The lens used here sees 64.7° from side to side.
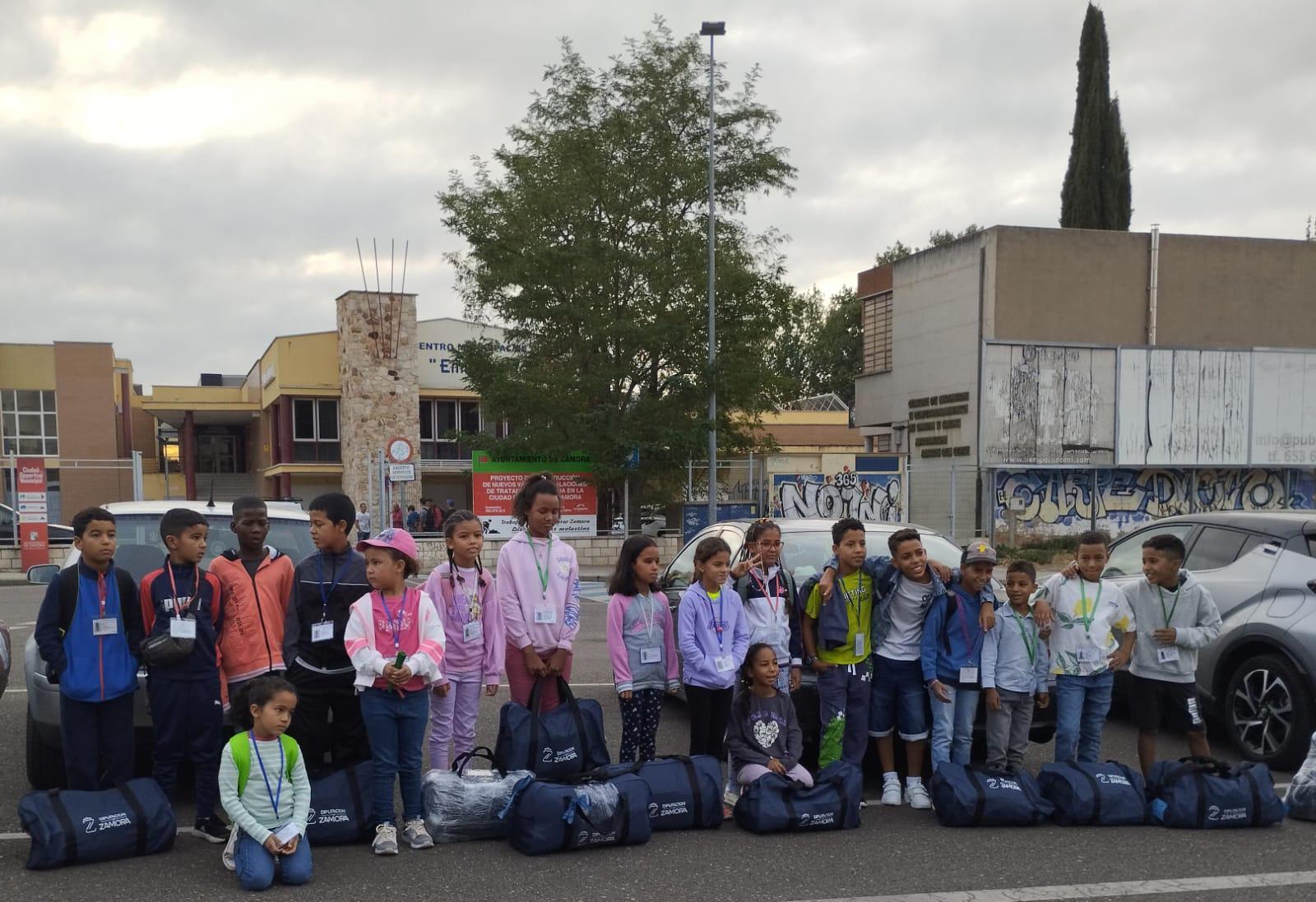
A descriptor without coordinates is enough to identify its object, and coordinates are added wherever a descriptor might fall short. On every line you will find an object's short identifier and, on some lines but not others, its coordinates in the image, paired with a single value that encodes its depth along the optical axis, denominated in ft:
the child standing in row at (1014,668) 19.39
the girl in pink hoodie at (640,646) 18.99
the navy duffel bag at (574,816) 16.31
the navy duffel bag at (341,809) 16.51
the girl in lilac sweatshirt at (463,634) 18.35
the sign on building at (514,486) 75.72
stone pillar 111.24
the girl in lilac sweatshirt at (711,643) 18.79
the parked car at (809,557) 20.39
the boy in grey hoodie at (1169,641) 19.90
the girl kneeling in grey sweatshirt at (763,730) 18.16
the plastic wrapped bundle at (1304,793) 18.22
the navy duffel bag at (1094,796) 17.89
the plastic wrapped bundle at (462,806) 16.94
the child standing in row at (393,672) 16.28
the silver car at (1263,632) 20.90
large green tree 72.23
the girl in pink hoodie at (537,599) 18.62
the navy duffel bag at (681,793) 17.51
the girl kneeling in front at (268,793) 14.98
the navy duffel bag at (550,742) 17.65
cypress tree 118.01
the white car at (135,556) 18.21
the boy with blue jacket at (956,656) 19.04
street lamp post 70.08
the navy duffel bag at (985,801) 17.75
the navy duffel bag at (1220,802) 17.79
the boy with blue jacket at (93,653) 16.46
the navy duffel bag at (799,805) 17.43
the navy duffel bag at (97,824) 15.35
